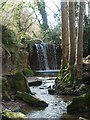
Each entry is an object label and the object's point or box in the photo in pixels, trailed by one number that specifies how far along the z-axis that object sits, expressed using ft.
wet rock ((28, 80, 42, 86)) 26.63
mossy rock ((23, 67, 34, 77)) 35.91
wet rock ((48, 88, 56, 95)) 22.13
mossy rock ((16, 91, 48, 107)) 16.79
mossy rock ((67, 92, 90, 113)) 15.25
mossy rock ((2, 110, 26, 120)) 12.98
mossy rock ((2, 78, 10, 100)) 17.81
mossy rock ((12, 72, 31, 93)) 20.07
